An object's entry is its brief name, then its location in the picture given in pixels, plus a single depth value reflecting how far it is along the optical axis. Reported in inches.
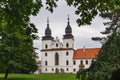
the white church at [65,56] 1734.3
